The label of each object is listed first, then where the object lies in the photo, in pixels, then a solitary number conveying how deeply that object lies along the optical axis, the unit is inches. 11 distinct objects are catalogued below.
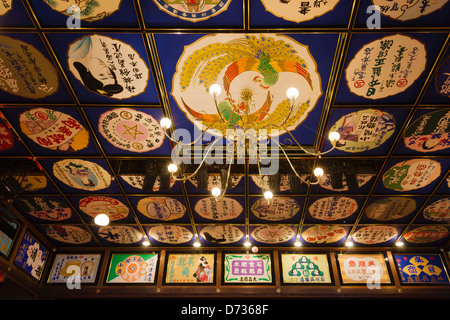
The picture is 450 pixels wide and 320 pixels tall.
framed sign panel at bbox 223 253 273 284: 265.0
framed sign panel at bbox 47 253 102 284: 270.4
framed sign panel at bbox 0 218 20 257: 227.3
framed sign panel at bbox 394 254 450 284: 260.9
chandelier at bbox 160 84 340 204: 167.2
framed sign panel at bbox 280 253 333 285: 264.2
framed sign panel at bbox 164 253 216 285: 267.0
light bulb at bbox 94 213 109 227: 184.9
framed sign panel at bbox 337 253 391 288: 262.5
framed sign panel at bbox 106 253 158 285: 268.7
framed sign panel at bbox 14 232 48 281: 247.3
